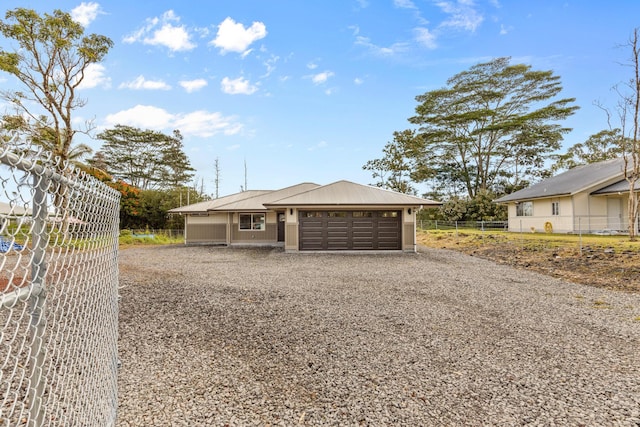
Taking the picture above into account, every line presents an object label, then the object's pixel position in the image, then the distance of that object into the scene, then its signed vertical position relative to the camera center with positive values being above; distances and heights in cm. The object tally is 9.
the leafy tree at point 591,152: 3600 +815
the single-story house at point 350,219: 1481 +22
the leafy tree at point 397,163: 3453 +655
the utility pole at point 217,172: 4041 +656
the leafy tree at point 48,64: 1673 +863
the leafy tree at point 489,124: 3123 +1003
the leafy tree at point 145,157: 3522 +752
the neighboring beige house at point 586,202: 1886 +131
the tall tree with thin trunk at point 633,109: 1541 +580
